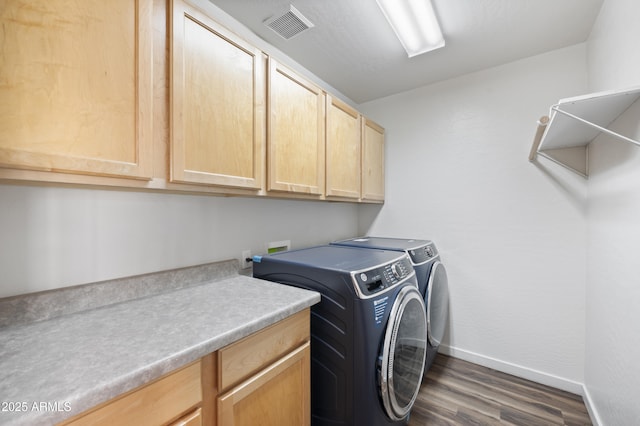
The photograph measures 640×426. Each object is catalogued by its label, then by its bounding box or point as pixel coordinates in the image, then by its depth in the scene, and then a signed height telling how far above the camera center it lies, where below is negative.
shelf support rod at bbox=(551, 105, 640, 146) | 1.10 +0.43
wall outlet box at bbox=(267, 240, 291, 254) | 1.87 -0.26
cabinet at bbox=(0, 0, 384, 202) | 0.71 +0.40
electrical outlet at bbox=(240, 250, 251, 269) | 1.67 -0.31
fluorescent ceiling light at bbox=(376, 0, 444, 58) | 1.44 +1.15
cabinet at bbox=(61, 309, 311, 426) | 0.62 -0.54
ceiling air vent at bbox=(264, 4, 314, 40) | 1.54 +1.18
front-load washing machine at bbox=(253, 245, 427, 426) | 1.12 -0.58
